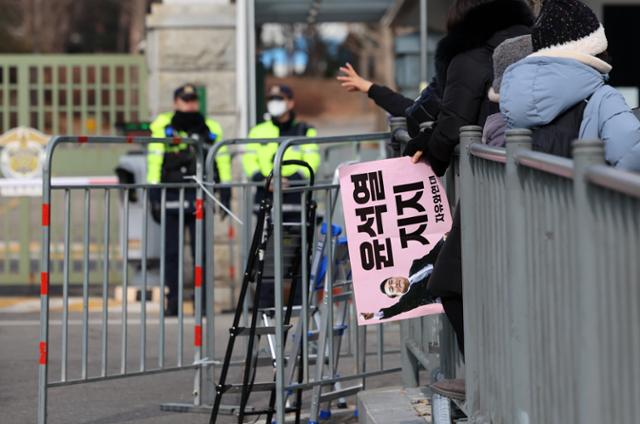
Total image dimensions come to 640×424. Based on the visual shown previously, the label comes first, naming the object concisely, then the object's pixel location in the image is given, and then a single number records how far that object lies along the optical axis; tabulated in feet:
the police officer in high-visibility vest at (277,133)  62.28
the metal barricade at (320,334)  35.08
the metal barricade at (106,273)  37.36
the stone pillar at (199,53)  71.48
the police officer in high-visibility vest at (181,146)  61.13
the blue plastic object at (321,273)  38.77
